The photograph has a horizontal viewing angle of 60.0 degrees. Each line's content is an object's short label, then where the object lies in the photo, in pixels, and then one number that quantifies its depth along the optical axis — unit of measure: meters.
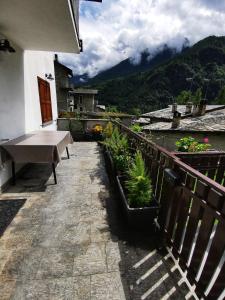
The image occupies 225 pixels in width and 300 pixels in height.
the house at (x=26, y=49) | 2.90
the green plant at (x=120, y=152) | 3.91
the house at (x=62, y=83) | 22.95
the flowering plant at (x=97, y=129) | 8.91
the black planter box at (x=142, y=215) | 2.56
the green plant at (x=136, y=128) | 6.07
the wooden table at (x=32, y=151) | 3.83
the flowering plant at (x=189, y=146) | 4.34
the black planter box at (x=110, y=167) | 4.50
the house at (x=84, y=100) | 37.09
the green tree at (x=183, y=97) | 60.64
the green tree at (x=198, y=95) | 61.89
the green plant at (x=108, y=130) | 7.10
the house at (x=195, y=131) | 10.88
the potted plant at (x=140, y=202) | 2.58
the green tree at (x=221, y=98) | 53.90
